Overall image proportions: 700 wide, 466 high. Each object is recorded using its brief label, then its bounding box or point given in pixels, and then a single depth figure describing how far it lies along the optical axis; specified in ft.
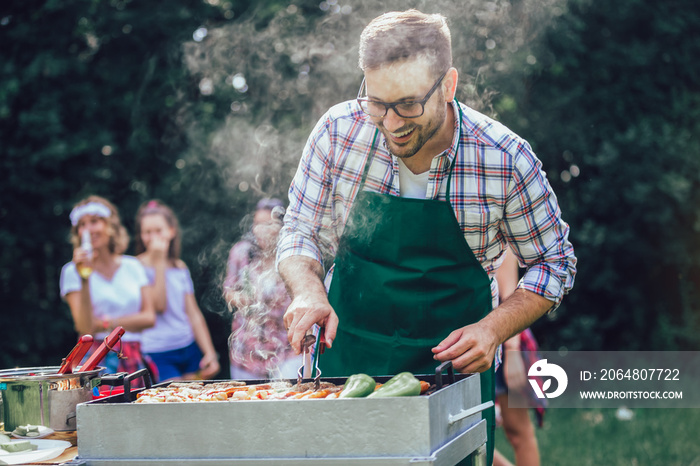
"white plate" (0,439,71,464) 5.41
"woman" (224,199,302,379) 14.03
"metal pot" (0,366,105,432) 6.17
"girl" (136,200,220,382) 16.58
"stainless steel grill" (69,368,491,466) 4.85
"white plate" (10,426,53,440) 6.07
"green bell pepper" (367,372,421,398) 5.22
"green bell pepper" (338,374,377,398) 5.40
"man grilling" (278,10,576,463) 7.34
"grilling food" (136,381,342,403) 5.78
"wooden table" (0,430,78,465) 5.66
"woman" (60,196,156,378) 15.87
